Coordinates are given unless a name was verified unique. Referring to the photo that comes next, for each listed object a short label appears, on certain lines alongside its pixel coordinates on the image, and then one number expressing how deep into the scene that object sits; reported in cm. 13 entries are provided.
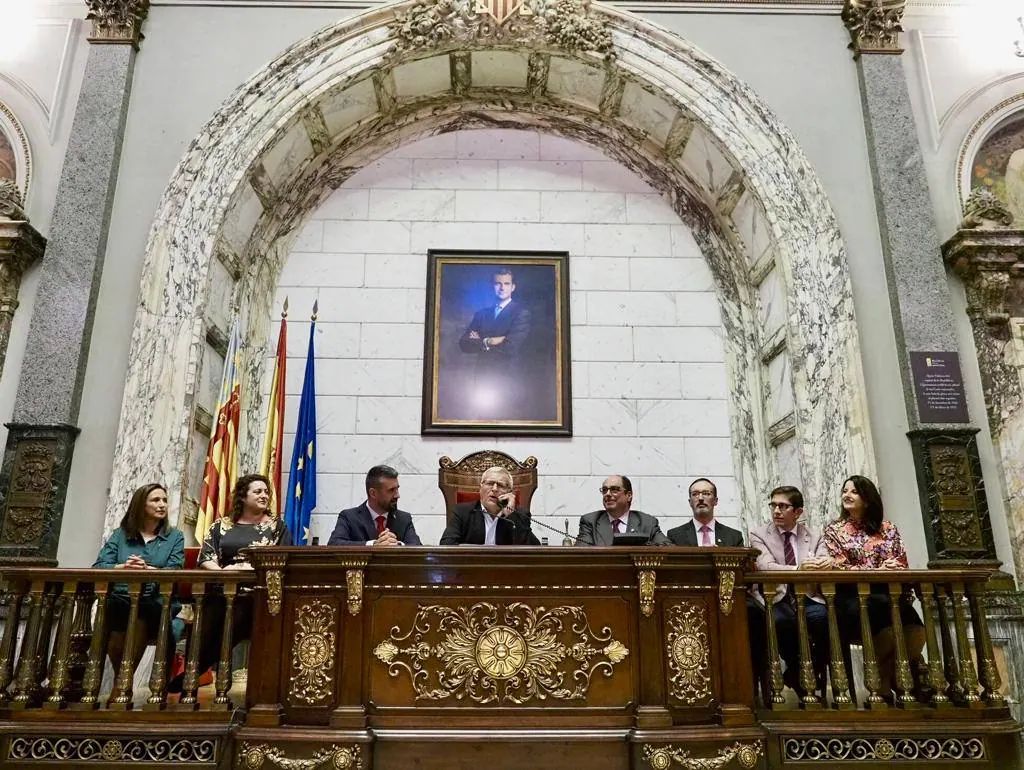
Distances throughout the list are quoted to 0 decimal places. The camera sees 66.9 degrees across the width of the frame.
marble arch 553
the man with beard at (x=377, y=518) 440
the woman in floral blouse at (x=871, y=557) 363
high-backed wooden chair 545
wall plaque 549
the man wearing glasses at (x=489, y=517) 409
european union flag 564
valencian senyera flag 537
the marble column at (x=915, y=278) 524
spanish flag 576
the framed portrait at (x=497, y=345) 634
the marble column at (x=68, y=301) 511
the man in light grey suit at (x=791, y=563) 367
